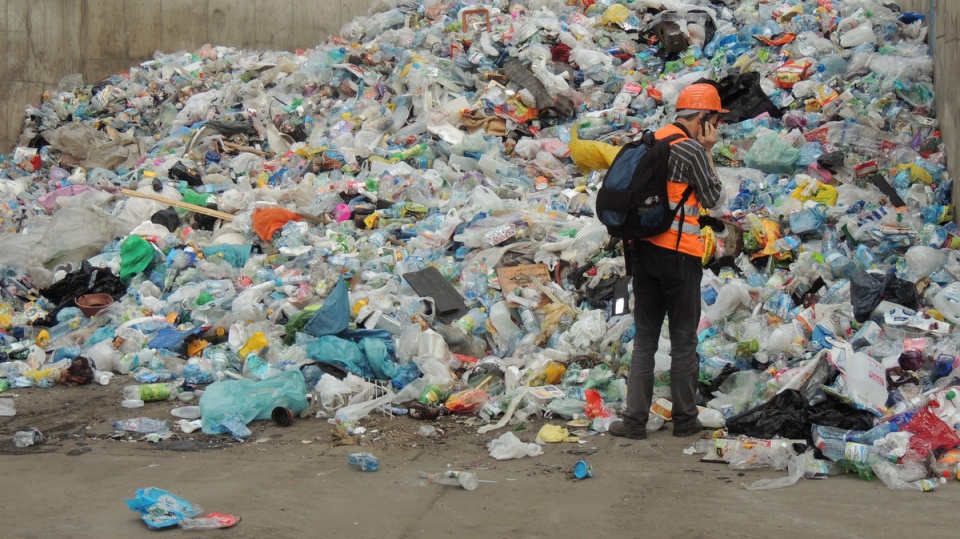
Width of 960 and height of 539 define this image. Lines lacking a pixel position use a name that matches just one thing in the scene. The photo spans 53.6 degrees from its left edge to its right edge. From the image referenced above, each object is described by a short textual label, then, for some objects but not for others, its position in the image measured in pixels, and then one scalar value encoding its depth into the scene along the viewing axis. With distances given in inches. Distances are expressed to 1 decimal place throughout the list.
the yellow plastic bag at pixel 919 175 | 261.1
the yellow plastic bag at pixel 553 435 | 172.6
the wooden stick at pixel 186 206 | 327.0
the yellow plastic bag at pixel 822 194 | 263.7
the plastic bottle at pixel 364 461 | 156.0
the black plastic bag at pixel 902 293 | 206.7
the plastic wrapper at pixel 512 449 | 163.2
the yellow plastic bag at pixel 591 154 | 315.6
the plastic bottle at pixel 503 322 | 234.5
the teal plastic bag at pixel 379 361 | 215.0
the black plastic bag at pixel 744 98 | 318.0
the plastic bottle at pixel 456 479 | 145.0
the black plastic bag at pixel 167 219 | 324.5
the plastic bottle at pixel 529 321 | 230.8
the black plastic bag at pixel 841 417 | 159.2
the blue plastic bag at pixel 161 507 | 127.7
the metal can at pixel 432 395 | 198.2
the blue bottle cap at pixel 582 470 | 148.6
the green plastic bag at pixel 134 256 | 290.4
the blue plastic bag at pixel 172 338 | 239.8
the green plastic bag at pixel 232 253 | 291.3
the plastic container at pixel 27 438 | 176.4
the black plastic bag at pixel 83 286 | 283.6
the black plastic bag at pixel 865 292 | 205.3
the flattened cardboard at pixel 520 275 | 245.1
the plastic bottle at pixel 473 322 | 234.7
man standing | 160.9
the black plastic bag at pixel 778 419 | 159.6
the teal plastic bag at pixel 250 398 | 187.3
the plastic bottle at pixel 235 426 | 181.5
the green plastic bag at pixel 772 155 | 285.6
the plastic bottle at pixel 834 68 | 326.6
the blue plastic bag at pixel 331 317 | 229.6
